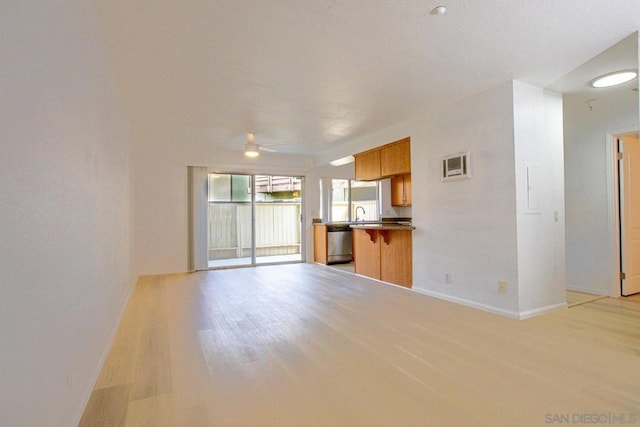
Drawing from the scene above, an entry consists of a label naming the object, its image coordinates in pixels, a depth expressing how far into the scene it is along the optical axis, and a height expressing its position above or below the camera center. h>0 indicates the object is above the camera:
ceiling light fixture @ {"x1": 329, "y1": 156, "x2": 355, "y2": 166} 6.23 +1.16
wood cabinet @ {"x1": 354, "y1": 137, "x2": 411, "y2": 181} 4.73 +0.90
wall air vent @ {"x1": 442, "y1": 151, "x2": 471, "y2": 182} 3.62 +0.58
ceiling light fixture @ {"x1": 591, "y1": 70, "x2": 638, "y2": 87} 3.09 +1.36
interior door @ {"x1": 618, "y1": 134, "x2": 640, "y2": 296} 4.06 -0.03
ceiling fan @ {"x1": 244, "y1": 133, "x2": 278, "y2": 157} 5.18 +1.21
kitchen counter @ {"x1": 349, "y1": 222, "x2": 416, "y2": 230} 4.32 -0.16
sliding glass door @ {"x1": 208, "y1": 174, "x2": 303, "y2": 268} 6.76 +0.01
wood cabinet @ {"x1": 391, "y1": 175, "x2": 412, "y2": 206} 6.30 +0.53
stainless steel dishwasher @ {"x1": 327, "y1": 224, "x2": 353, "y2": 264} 7.02 -0.59
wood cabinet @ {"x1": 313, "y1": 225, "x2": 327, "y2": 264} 6.88 -0.58
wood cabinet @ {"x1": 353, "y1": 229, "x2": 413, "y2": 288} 4.58 -0.61
